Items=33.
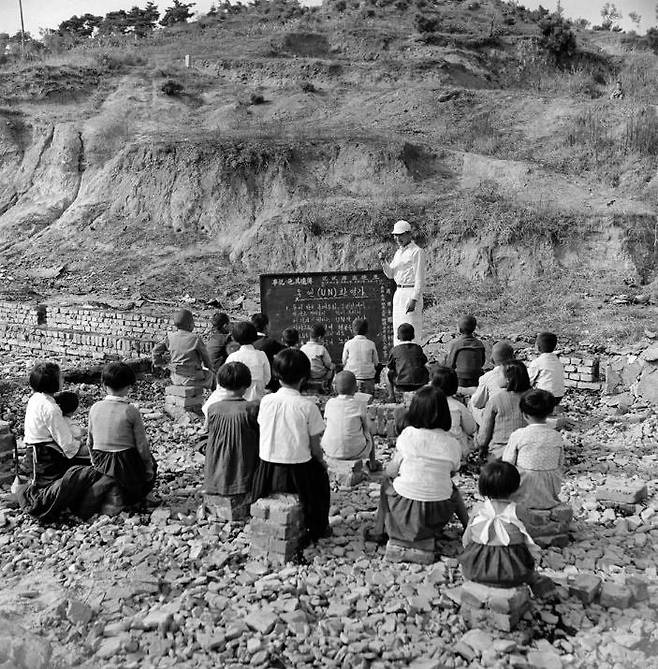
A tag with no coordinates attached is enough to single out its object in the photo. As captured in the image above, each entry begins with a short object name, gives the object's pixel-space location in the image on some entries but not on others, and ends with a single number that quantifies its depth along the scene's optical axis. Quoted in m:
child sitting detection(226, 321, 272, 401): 6.76
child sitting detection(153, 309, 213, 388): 8.32
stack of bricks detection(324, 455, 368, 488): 5.97
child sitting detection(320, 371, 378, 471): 5.84
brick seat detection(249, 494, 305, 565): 4.55
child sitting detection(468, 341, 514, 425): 6.40
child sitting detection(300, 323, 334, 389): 8.02
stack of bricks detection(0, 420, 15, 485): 6.28
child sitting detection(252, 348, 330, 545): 4.71
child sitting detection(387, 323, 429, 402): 7.63
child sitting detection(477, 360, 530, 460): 5.82
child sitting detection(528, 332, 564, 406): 7.24
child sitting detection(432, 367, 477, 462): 5.56
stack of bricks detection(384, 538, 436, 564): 4.45
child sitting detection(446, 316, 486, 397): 7.84
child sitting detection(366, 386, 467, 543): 4.41
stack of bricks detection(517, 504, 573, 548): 4.79
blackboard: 10.29
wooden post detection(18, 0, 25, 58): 42.25
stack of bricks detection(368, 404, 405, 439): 7.50
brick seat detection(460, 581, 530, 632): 3.71
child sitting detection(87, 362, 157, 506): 5.35
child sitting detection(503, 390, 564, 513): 4.79
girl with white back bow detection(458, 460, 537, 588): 3.83
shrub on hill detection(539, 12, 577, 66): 38.50
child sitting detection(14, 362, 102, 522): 5.31
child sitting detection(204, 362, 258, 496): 5.07
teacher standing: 9.14
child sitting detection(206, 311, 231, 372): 8.46
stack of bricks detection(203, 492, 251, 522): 5.19
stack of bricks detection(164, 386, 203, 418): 8.49
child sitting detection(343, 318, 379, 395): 8.27
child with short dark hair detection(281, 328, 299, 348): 7.67
